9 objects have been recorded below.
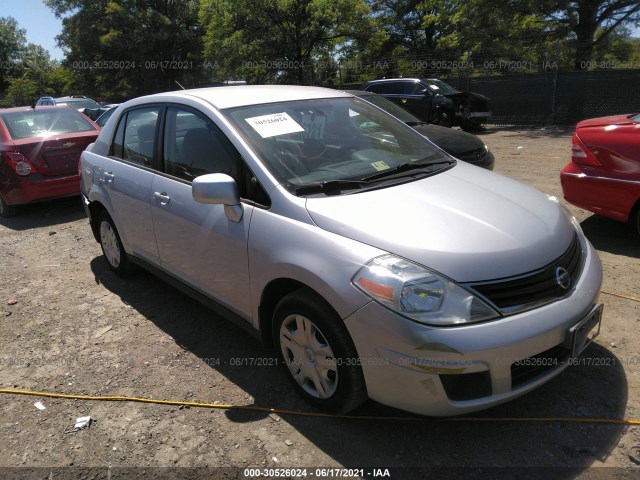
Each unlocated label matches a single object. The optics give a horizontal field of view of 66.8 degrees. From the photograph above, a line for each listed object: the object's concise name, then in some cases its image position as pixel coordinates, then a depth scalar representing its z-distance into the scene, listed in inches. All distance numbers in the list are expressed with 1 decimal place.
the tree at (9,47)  2233.0
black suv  538.9
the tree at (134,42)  1283.2
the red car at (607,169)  171.3
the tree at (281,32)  780.0
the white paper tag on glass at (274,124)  118.3
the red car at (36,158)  271.1
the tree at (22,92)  1689.2
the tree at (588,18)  708.0
